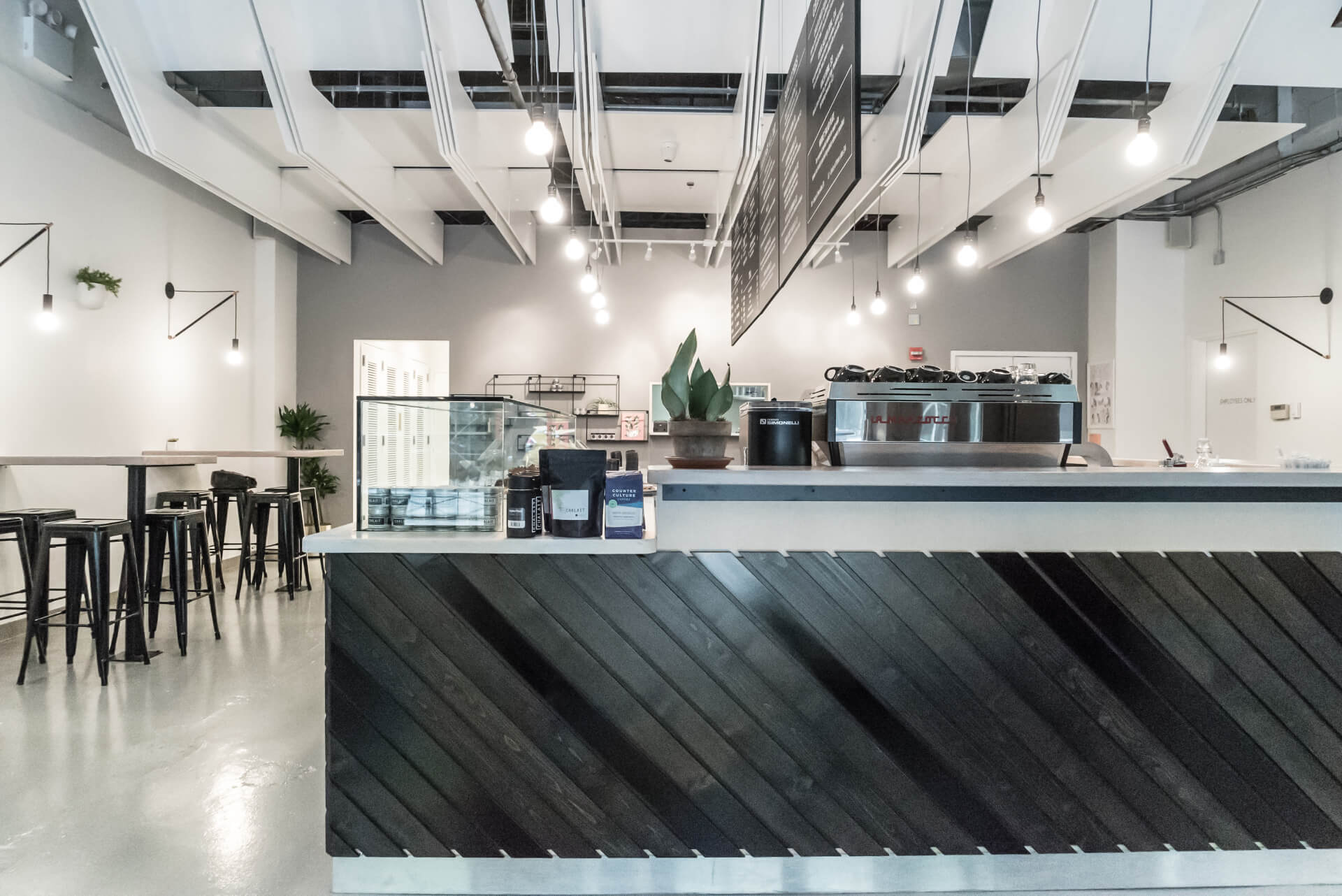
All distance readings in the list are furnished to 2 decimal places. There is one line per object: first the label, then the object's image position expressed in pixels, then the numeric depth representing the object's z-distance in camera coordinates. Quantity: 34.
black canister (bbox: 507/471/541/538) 2.12
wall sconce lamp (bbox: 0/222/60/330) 4.61
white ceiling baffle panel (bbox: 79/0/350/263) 4.09
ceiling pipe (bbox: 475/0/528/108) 3.60
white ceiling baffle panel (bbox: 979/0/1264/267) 4.00
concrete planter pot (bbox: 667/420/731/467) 2.18
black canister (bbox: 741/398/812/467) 2.36
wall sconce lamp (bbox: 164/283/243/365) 6.68
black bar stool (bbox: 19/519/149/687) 3.77
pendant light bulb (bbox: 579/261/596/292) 6.36
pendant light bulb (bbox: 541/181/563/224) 4.34
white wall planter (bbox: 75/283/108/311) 5.18
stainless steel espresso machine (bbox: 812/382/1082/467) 3.07
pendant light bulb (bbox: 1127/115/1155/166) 3.45
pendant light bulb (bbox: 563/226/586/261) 5.32
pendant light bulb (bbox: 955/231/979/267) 5.23
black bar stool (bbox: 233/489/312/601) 5.96
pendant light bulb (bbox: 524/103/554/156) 3.39
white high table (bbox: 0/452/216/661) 4.08
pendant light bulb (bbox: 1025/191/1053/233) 4.23
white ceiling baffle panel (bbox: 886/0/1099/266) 3.91
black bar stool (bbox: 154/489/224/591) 5.55
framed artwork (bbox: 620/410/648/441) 8.16
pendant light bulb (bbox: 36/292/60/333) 4.62
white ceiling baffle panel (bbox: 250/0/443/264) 4.06
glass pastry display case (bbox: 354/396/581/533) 2.16
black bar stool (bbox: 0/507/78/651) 4.08
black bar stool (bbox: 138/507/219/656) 4.39
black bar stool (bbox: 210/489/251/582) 6.04
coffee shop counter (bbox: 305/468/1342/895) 2.11
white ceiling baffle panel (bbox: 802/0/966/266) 3.35
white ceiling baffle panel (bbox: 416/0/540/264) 4.03
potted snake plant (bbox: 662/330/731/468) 2.19
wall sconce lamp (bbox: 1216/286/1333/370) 5.81
